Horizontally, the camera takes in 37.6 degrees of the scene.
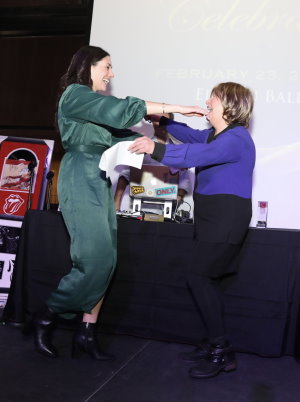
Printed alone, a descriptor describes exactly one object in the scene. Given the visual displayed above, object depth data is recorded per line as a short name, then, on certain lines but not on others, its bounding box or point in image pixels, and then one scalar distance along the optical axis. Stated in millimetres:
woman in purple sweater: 1934
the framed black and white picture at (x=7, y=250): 3227
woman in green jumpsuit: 1988
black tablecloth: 2295
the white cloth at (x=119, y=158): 1873
